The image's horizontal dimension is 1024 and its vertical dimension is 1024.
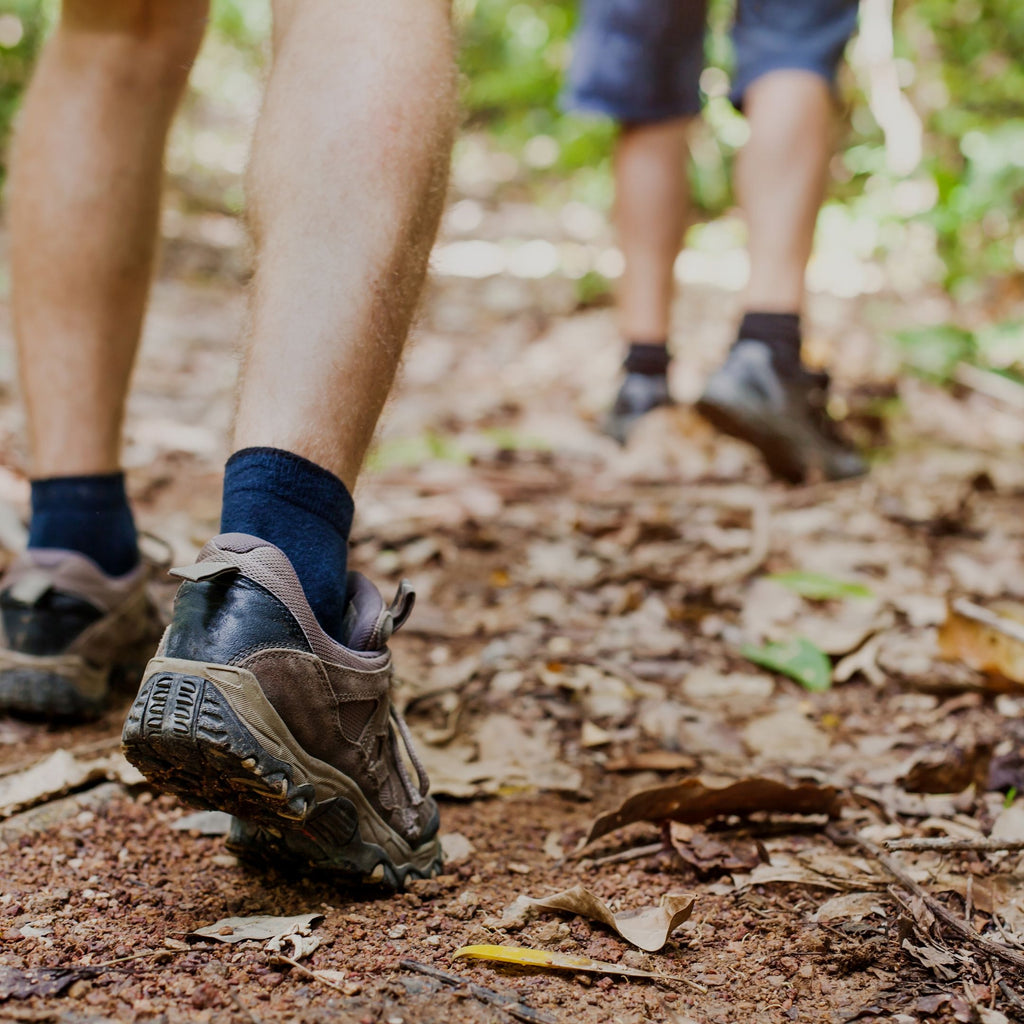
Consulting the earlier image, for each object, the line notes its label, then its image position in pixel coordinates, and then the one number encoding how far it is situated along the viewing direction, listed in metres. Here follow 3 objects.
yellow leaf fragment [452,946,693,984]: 0.97
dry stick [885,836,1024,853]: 1.12
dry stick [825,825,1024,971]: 0.98
